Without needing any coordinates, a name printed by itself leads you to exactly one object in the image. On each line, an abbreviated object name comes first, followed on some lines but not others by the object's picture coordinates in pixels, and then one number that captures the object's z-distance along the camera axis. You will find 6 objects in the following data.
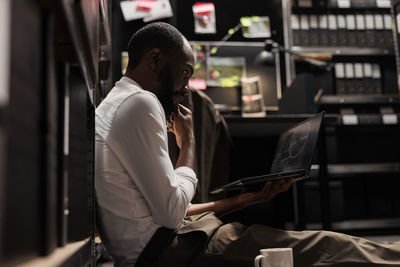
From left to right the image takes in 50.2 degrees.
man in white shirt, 0.89
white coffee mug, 0.81
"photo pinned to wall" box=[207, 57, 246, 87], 3.76
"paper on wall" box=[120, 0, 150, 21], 3.43
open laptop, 1.05
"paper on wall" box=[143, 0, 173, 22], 3.48
